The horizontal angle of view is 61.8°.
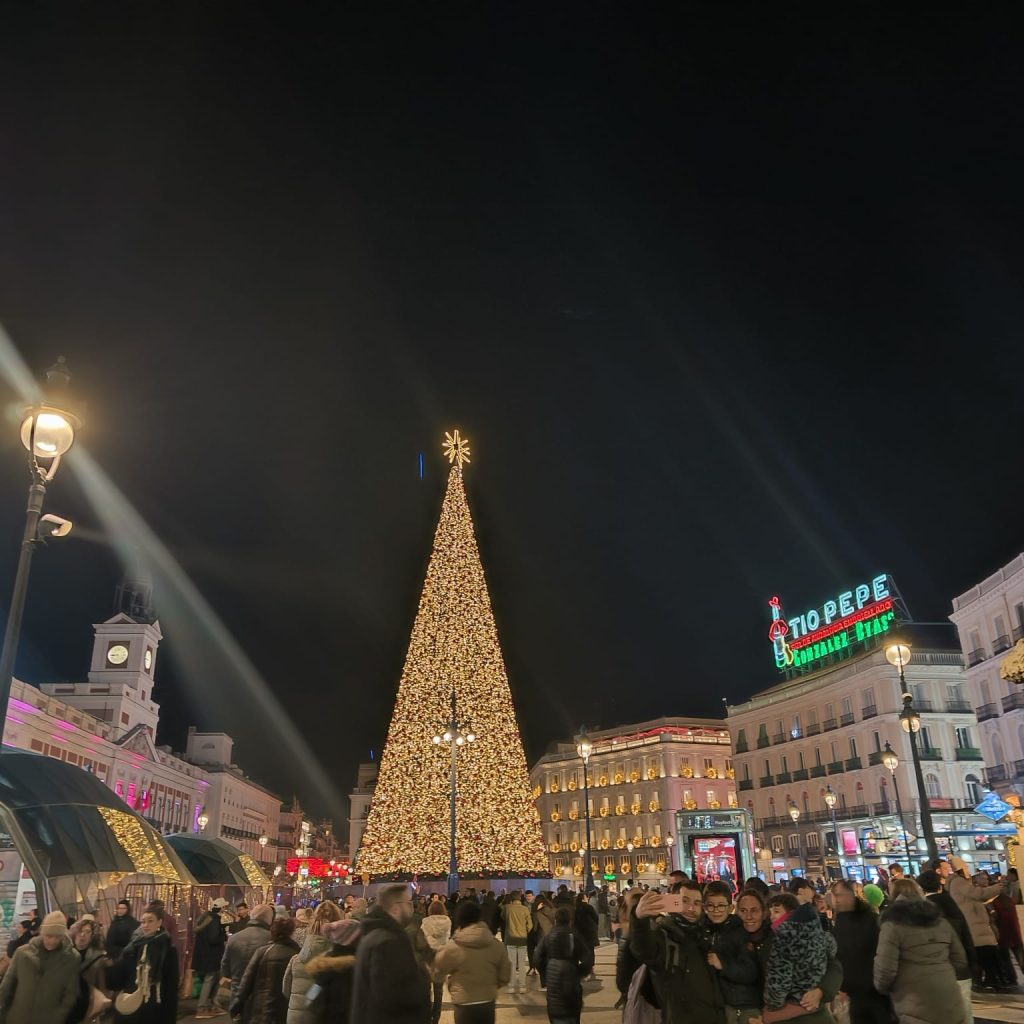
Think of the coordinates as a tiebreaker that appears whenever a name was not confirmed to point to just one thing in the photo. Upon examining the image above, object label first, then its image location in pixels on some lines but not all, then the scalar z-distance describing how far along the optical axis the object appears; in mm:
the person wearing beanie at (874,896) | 9758
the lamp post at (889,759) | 24692
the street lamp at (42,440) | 8938
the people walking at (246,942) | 9000
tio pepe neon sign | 57722
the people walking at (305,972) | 6157
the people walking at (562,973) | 8234
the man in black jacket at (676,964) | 5340
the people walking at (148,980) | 7504
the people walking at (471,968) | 6816
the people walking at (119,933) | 10758
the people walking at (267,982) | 7238
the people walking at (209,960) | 13621
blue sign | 16716
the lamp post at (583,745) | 26628
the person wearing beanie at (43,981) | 6691
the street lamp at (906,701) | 17172
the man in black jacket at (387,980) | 5113
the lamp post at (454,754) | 25442
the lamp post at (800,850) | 58562
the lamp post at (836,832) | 52862
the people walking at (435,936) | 9125
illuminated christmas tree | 29250
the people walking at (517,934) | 15258
